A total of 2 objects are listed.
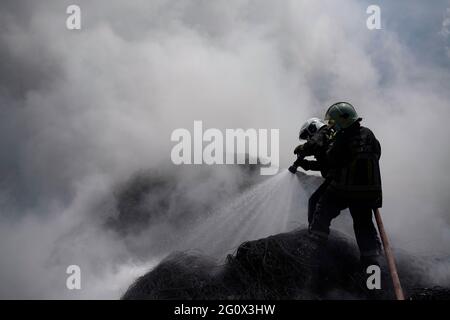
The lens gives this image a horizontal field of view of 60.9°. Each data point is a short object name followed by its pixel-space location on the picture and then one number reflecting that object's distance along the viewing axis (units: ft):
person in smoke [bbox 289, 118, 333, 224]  28.96
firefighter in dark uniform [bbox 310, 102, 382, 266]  26.91
